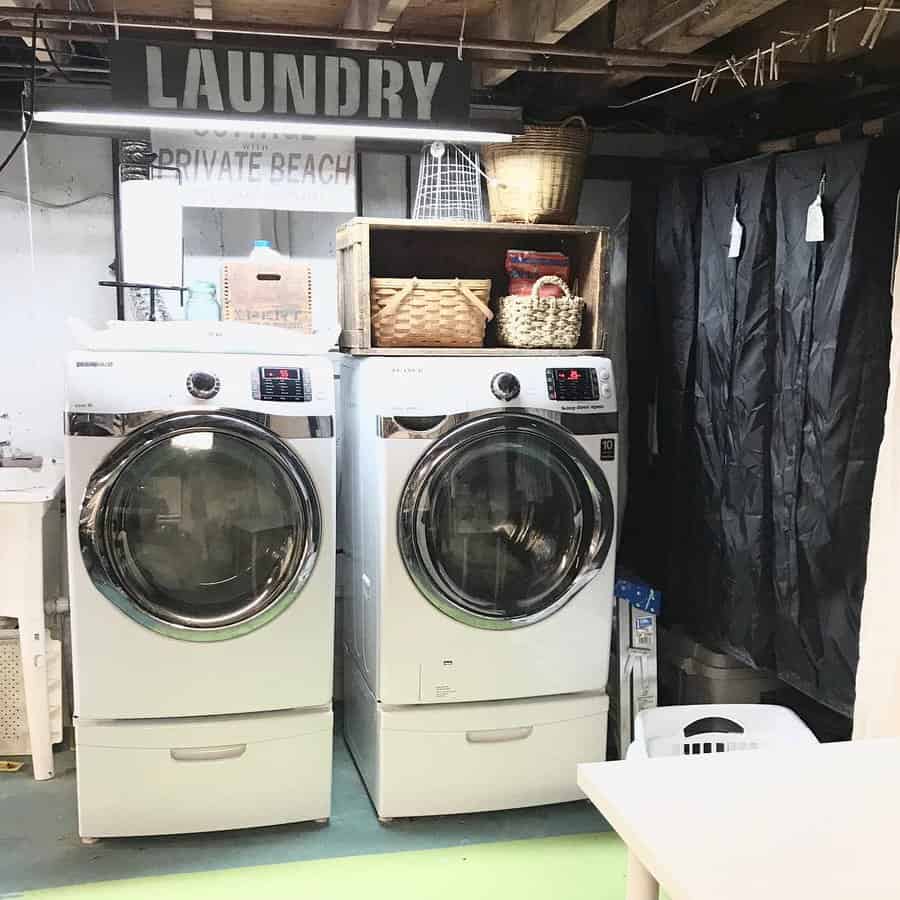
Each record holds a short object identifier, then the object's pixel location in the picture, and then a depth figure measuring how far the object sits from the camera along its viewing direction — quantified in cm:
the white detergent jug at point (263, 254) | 338
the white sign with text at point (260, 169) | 346
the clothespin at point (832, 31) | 240
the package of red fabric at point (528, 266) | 338
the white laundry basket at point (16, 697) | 340
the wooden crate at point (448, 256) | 315
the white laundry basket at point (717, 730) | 293
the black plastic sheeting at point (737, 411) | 302
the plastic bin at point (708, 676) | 342
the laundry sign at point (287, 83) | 261
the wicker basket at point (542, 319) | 322
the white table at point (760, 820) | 121
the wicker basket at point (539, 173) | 327
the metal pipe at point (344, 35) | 263
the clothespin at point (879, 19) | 224
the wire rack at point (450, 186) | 349
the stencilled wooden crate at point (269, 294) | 330
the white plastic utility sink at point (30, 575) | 321
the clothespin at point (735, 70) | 279
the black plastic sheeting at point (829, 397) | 258
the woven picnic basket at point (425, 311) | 314
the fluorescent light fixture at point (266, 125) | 262
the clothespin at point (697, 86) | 292
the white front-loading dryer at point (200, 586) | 278
